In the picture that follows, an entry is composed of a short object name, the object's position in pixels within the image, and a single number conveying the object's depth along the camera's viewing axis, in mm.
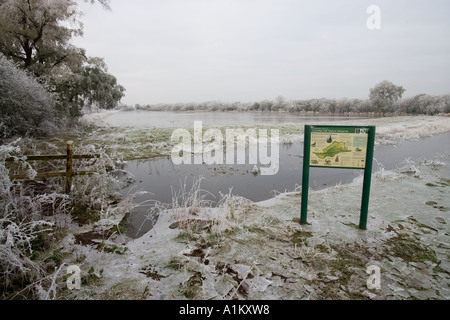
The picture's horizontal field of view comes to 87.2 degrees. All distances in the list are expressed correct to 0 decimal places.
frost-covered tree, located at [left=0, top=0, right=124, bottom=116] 17188
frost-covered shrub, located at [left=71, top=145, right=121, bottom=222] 5691
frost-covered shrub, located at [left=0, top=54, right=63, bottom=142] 12633
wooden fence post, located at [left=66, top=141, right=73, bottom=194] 6102
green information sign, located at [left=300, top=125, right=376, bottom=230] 4562
